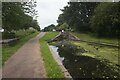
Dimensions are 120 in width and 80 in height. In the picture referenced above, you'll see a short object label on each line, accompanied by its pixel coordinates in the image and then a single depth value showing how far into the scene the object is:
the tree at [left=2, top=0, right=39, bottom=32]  9.05
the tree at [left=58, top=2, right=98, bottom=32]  18.65
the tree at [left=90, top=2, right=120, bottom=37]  12.53
